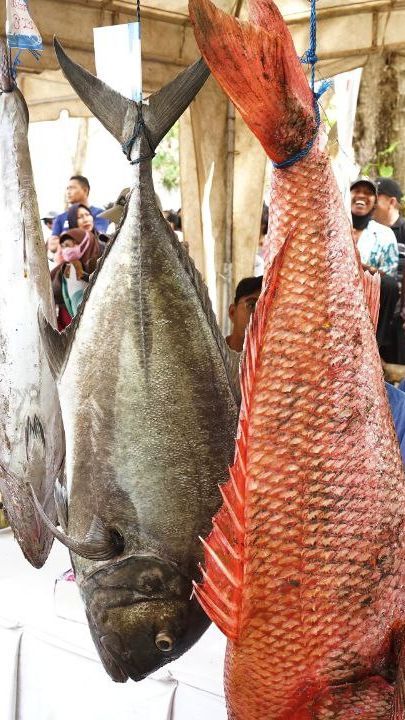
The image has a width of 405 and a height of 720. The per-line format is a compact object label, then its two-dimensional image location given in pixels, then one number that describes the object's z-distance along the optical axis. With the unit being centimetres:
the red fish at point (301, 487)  99
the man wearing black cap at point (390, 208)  555
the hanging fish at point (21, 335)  171
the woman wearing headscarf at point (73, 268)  228
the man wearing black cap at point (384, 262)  443
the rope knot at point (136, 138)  136
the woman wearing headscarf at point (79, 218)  550
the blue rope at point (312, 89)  108
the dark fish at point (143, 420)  127
